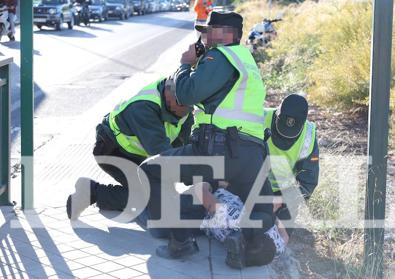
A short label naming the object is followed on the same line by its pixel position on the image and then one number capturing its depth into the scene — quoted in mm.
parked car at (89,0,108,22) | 44000
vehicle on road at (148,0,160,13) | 70806
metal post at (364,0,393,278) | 4258
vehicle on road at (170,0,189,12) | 88844
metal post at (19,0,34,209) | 5641
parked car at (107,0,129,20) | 49500
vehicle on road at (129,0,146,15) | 62288
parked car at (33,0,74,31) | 33062
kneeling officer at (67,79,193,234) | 5375
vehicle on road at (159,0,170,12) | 80500
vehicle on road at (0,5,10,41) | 23047
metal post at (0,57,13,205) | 5703
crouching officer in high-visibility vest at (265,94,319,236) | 5168
